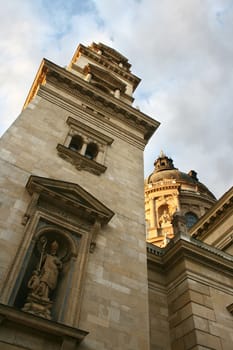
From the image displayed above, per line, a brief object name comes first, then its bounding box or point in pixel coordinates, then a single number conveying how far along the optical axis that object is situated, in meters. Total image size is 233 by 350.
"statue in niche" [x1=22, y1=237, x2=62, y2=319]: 9.47
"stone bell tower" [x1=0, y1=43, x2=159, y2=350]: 9.58
